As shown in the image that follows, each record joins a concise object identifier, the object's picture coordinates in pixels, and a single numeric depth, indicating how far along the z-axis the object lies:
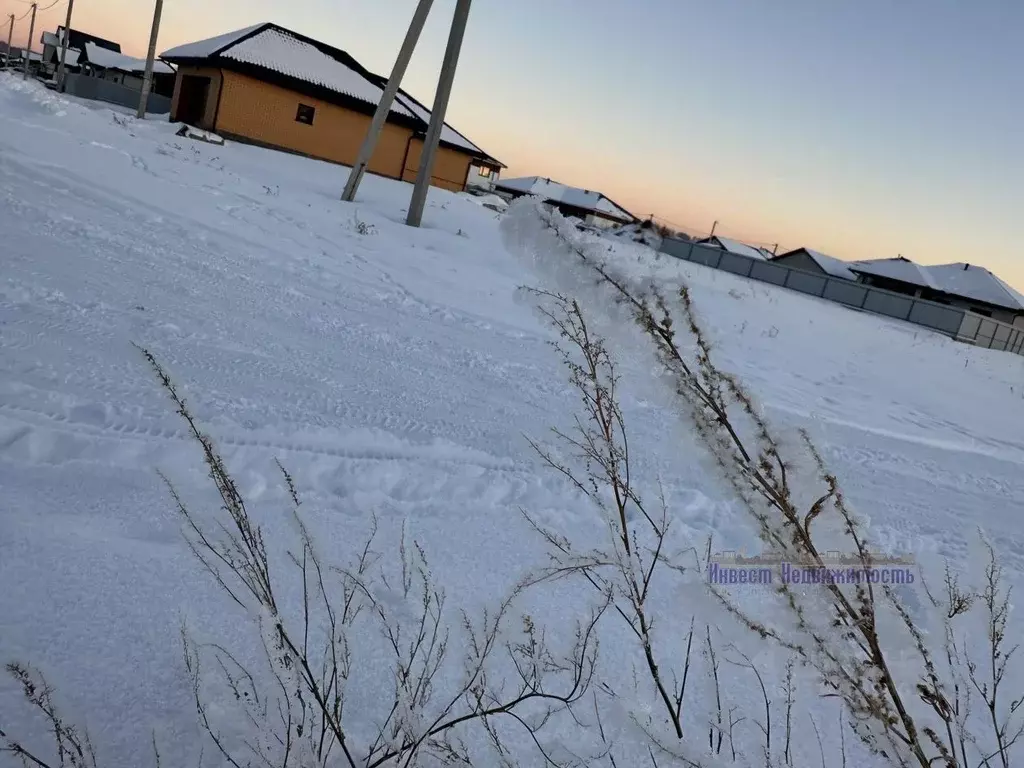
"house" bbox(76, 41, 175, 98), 43.78
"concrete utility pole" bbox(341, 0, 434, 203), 12.02
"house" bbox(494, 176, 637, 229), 47.50
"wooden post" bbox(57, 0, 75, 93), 30.03
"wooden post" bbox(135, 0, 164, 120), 19.45
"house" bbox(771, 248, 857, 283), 42.22
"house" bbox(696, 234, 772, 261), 51.19
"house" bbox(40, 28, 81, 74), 48.50
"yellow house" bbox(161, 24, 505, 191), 19.84
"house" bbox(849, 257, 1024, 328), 35.78
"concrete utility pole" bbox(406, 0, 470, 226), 11.34
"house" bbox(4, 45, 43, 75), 47.61
